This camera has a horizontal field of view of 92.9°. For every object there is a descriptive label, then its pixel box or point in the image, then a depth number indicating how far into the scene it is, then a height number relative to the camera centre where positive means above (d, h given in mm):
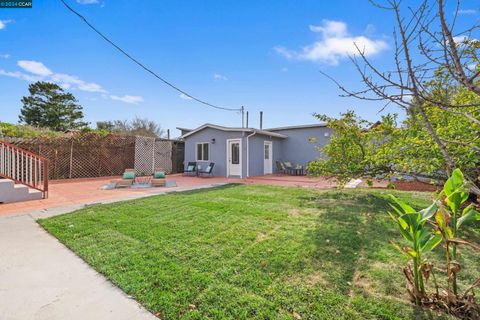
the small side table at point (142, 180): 11266 -929
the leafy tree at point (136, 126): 28441 +4825
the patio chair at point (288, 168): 15573 -400
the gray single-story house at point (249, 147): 13336 +989
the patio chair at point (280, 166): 15625 -270
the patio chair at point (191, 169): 14594 -429
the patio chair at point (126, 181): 9695 -796
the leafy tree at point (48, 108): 27047 +6601
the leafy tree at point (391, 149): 3924 +288
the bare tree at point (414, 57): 1419 +779
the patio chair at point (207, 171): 13819 -535
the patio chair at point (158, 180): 10178 -788
